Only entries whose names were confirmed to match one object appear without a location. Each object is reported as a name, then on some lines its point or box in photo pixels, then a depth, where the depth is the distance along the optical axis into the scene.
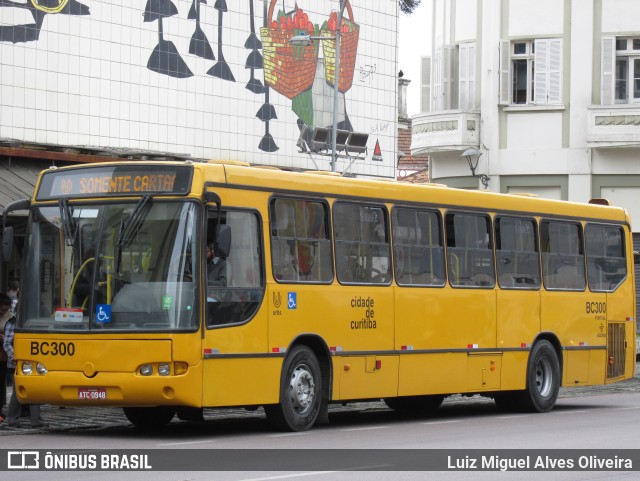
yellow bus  15.52
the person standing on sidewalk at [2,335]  17.84
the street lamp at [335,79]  27.38
